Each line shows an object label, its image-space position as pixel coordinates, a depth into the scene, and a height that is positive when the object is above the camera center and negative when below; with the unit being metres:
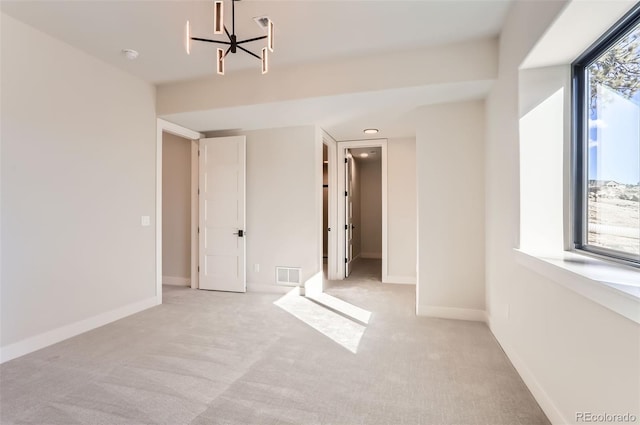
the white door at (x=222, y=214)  4.55 -0.06
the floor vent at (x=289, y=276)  4.46 -0.97
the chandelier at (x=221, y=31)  1.82 +1.17
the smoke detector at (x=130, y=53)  3.05 +1.59
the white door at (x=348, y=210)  5.54 -0.01
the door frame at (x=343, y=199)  5.16 +0.19
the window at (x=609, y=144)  1.53 +0.37
